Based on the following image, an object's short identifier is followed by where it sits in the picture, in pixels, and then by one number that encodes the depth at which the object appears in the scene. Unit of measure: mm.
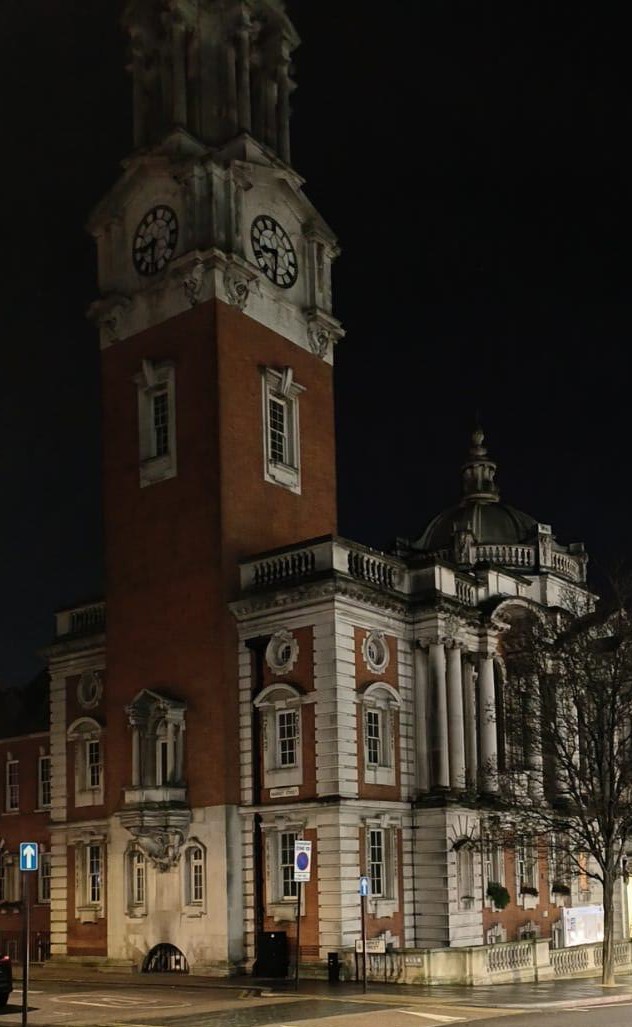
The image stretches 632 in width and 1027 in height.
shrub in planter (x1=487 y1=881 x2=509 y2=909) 44031
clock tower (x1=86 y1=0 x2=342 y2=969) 41250
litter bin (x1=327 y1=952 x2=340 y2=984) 36750
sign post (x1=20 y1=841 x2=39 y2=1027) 25031
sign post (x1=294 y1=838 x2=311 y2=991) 31234
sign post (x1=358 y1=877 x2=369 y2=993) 33666
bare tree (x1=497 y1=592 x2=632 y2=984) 38781
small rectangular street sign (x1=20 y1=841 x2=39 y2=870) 25734
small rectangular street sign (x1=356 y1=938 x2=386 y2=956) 37844
